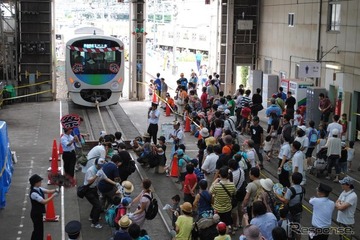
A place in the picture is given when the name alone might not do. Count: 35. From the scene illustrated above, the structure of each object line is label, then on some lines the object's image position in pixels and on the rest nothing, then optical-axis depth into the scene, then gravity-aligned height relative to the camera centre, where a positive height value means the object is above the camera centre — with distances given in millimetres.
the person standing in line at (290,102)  18266 -2059
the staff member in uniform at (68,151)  12367 -2615
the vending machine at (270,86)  25016 -2091
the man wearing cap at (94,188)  10352 -2841
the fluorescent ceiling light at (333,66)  19650 -929
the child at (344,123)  15627 -2377
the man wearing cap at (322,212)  8188 -2540
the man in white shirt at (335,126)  14281 -2225
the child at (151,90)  25984 -2533
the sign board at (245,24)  28031 +765
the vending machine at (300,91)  21141 -1957
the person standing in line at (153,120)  16109 -2402
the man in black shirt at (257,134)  14531 -2492
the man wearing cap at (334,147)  13195 -2535
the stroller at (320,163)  14055 -3112
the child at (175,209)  8865 -2814
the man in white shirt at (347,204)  8695 -2568
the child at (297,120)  16234 -2362
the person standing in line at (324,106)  18609 -2208
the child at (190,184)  10109 -2660
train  22922 -1305
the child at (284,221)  8016 -2637
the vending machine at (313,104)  19766 -2300
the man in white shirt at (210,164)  10773 -2430
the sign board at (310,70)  20047 -1072
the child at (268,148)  15612 -3057
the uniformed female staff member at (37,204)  8961 -2735
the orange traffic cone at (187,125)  20044 -3135
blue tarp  11438 -2875
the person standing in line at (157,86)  24922 -2187
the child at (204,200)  8844 -2584
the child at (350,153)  14146 -2861
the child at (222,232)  7148 -2490
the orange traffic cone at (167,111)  23081 -3036
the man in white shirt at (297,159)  11250 -2418
